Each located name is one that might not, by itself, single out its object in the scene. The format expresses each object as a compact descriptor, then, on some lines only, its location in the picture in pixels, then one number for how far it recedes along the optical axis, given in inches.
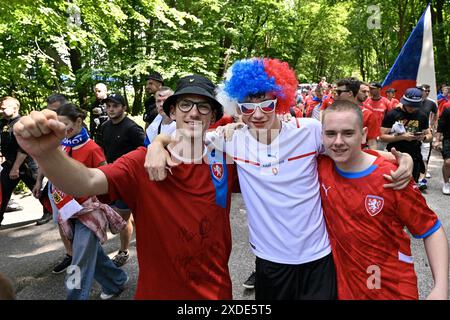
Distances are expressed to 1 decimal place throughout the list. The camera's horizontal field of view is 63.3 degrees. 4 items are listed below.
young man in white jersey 82.7
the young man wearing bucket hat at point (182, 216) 74.6
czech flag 309.0
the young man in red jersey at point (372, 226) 77.2
